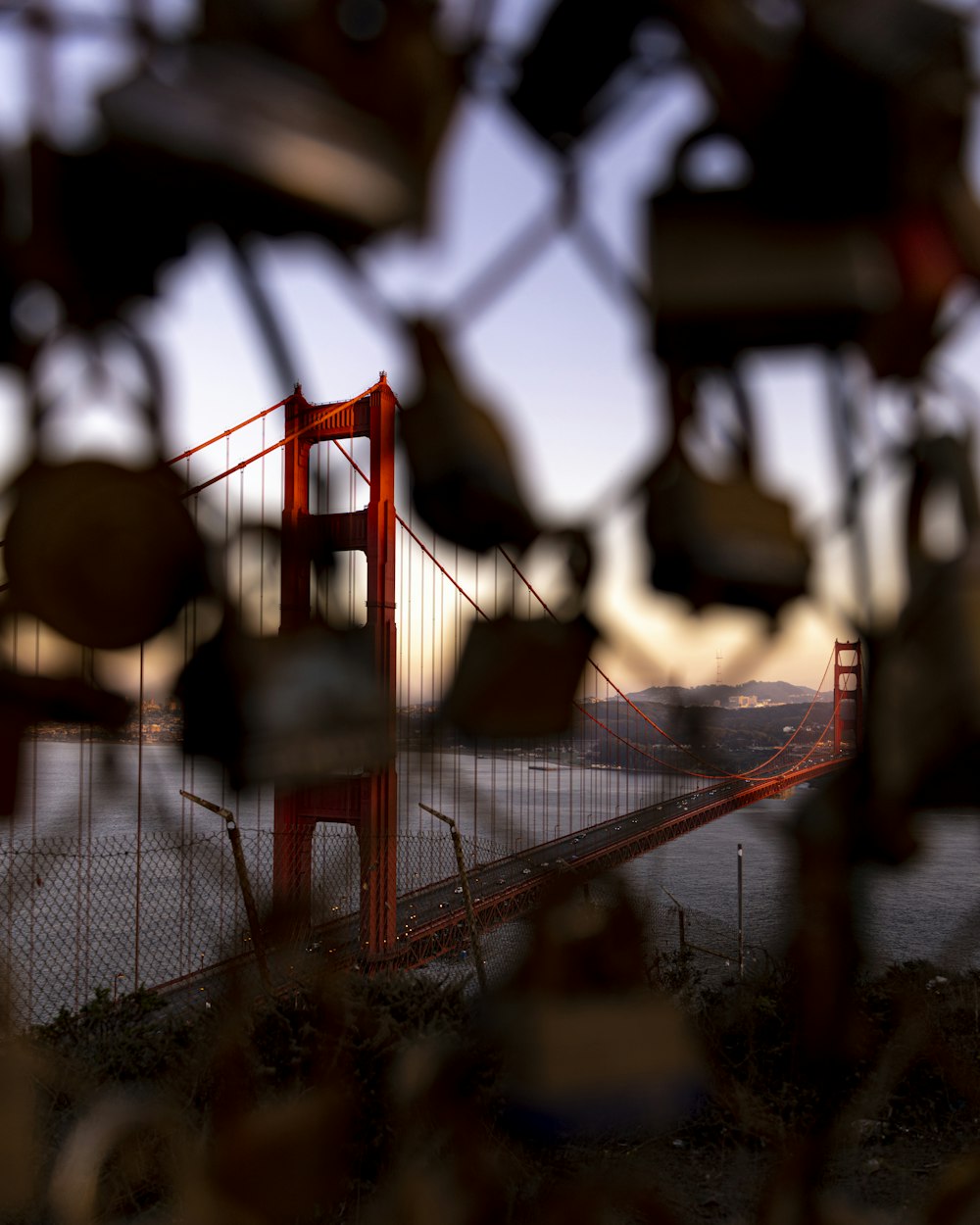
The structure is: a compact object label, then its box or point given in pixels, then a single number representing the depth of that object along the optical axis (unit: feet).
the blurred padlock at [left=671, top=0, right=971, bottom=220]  0.72
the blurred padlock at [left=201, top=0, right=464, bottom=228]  0.73
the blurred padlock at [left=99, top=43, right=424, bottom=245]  0.67
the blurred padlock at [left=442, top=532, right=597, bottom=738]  0.83
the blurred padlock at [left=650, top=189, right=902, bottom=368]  0.73
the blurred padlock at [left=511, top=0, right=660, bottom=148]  0.84
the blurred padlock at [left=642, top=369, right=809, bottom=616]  0.78
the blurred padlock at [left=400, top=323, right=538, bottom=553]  0.76
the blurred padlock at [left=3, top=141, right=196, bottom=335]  0.79
